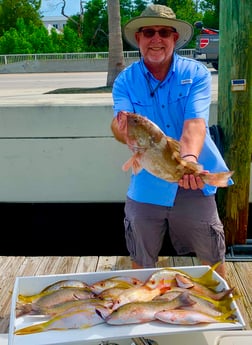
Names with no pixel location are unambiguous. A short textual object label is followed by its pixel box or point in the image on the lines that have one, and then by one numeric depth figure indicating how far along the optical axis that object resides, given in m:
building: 84.70
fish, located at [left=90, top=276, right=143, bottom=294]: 2.07
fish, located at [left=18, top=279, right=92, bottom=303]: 2.08
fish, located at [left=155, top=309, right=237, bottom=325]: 1.82
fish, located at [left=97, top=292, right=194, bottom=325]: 1.82
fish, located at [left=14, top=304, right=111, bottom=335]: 1.84
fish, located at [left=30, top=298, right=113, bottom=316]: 1.91
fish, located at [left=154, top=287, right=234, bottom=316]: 1.89
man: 2.87
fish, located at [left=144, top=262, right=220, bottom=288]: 2.07
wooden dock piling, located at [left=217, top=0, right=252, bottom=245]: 3.83
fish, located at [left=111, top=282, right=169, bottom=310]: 1.93
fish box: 1.76
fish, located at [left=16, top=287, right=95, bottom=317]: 1.99
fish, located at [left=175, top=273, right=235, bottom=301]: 2.02
